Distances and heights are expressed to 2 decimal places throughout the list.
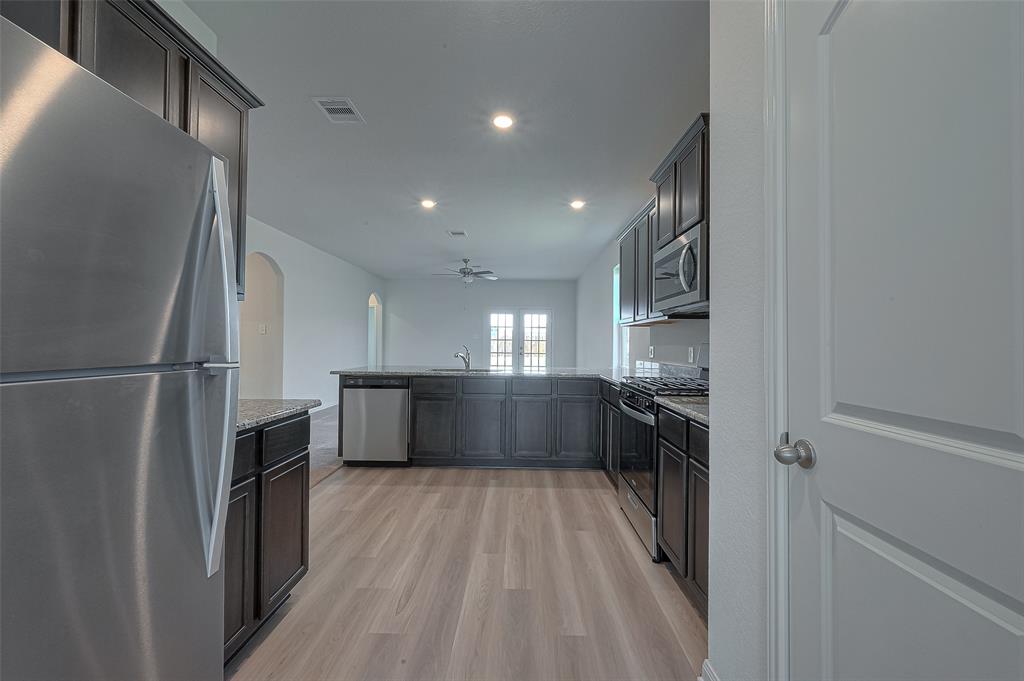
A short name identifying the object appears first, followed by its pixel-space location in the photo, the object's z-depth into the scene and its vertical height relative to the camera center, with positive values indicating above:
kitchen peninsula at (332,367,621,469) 4.32 -0.67
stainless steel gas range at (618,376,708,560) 2.47 -0.60
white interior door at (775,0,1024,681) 0.63 +0.02
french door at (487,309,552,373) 10.83 +0.21
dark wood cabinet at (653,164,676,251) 2.62 +0.85
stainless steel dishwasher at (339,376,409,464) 4.29 -0.73
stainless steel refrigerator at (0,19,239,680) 0.70 -0.06
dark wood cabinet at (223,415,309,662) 1.56 -0.69
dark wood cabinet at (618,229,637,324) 3.90 +0.64
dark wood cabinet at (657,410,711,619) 1.84 -0.67
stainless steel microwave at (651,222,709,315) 2.26 +0.40
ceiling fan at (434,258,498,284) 7.15 +1.15
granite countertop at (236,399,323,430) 1.61 -0.26
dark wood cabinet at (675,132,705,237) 2.25 +0.83
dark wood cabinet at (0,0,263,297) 1.21 +0.88
